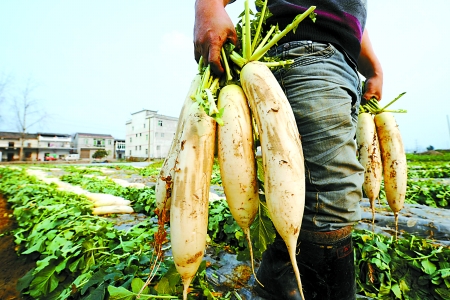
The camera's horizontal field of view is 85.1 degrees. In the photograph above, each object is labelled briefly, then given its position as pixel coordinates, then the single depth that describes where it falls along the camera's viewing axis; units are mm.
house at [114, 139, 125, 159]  56344
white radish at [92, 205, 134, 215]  3560
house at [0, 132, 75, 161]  42438
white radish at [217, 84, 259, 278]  1004
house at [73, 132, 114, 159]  50875
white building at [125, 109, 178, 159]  42625
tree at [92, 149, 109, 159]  43500
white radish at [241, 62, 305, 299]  941
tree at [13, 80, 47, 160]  35156
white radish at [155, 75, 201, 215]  1087
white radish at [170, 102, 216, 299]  985
